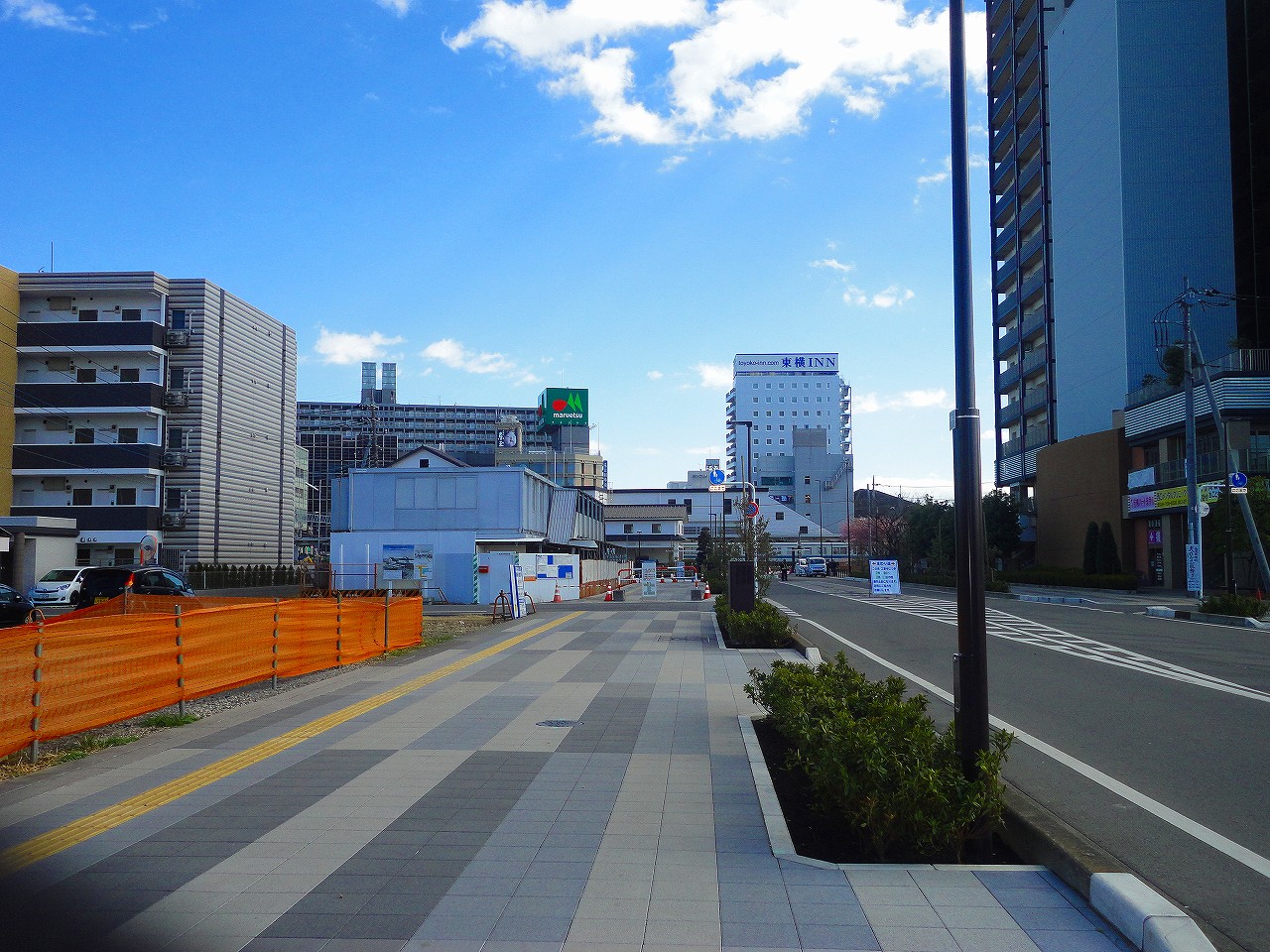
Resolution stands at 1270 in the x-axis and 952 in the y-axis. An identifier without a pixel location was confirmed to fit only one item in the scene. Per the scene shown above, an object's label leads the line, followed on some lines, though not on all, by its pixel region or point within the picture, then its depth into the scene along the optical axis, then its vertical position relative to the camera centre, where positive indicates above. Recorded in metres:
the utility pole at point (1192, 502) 30.89 +1.14
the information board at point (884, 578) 39.78 -1.86
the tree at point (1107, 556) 46.78 -1.04
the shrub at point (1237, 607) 25.31 -1.97
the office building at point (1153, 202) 48.66 +18.28
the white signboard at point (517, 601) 26.95 -1.97
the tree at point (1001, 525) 57.28 +0.67
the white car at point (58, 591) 28.73 -1.80
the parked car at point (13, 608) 21.80 -1.78
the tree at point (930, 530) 59.75 +0.41
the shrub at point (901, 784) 5.27 -1.46
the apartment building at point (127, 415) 47.84 +6.30
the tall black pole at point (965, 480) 5.96 +0.37
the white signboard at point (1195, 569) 30.81 -1.11
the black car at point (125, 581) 27.99 -1.51
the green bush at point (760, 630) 18.41 -1.89
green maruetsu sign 96.19 +13.23
